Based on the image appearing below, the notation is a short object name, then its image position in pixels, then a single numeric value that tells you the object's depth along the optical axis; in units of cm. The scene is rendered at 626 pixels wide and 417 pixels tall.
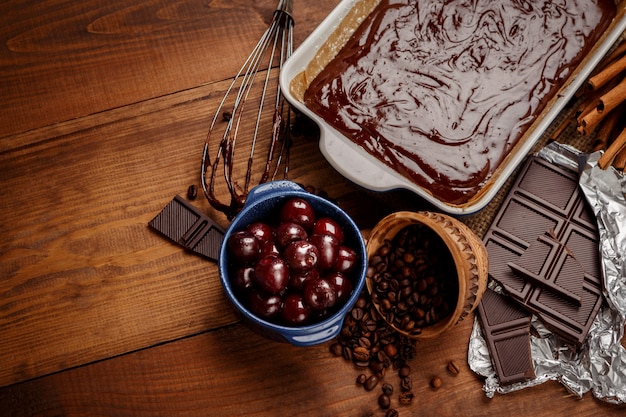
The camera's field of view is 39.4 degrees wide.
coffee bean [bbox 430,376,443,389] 71
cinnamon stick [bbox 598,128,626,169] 73
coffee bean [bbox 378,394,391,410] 71
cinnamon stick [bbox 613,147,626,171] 74
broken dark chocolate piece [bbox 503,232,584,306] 71
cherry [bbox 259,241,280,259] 64
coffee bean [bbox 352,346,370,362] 71
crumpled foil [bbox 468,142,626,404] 71
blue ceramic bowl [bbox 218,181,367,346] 64
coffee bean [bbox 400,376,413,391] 71
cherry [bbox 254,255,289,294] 63
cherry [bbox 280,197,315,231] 66
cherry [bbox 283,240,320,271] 63
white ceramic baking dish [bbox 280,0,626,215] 70
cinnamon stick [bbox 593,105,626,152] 75
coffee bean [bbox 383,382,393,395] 71
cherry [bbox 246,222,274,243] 66
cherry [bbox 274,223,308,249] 65
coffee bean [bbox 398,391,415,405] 71
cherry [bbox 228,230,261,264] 64
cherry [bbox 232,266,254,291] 65
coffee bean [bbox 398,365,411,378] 71
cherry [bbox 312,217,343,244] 66
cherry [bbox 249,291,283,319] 64
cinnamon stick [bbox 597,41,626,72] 74
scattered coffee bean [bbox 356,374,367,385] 71
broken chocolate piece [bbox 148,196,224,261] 74
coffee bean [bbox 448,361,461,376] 72
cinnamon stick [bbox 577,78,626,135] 72
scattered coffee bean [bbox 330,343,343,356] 72
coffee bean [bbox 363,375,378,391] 71
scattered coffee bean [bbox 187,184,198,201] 75
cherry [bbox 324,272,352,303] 64
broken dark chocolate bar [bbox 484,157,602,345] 71
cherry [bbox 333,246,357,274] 65
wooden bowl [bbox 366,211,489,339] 67
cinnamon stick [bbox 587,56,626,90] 73
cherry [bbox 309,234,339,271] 64
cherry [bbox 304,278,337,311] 63
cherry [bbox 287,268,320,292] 64
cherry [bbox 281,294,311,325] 64
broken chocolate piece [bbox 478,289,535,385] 70
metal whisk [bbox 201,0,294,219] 75
